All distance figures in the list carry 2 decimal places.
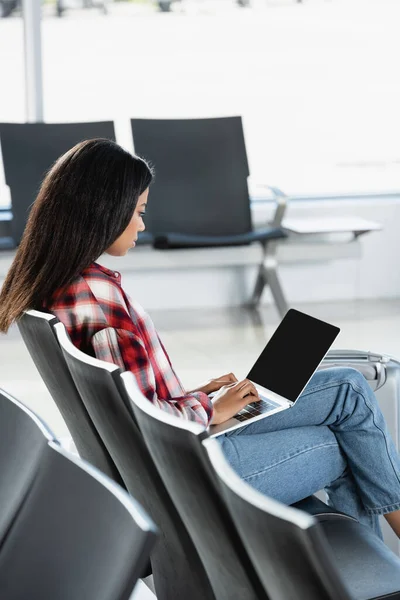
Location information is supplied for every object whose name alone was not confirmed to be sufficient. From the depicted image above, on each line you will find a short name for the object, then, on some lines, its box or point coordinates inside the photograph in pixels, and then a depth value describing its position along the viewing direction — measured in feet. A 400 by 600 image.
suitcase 14.12
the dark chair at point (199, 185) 23.06
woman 10.96
